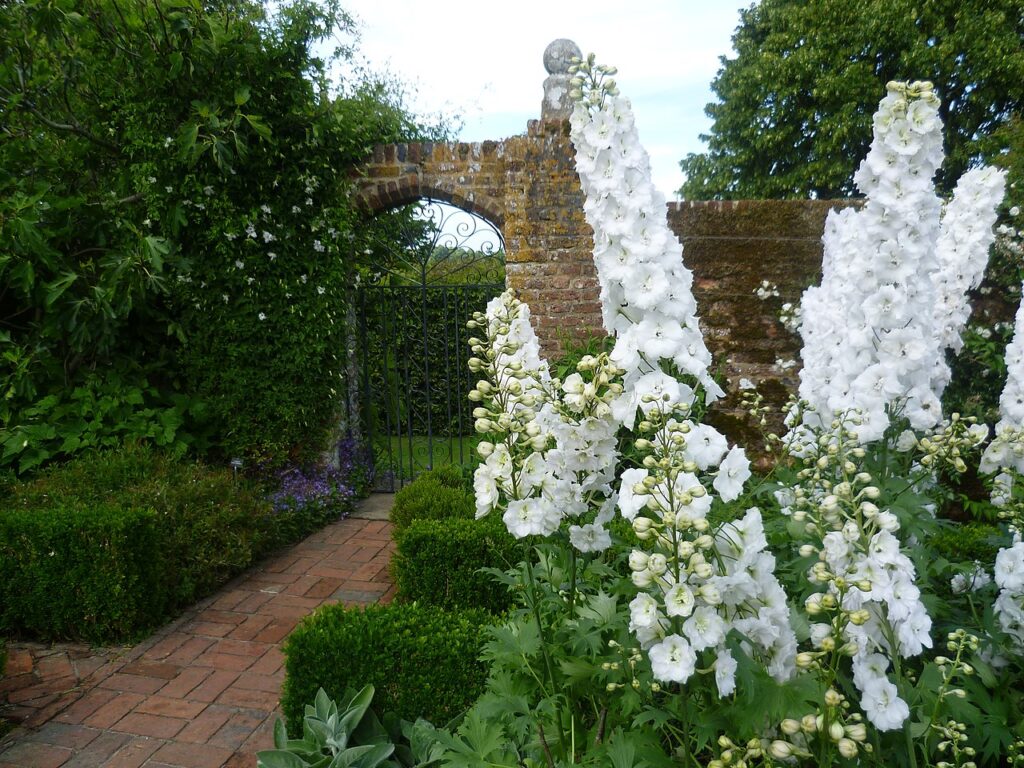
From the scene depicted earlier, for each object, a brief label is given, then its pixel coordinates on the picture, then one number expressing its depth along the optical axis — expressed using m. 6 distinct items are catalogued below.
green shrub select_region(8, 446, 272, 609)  4.02
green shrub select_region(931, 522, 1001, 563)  2.96
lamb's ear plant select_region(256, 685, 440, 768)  2.30
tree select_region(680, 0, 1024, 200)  11.84
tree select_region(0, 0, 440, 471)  4.93
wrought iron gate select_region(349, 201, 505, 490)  6.30
